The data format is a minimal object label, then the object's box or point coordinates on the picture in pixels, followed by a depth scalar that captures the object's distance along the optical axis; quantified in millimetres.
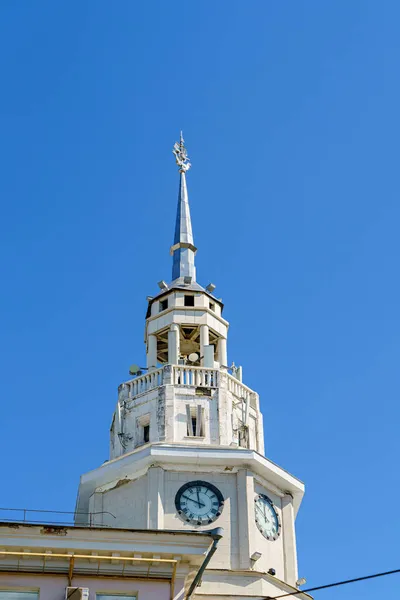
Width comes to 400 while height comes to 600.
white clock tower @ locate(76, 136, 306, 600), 49094
